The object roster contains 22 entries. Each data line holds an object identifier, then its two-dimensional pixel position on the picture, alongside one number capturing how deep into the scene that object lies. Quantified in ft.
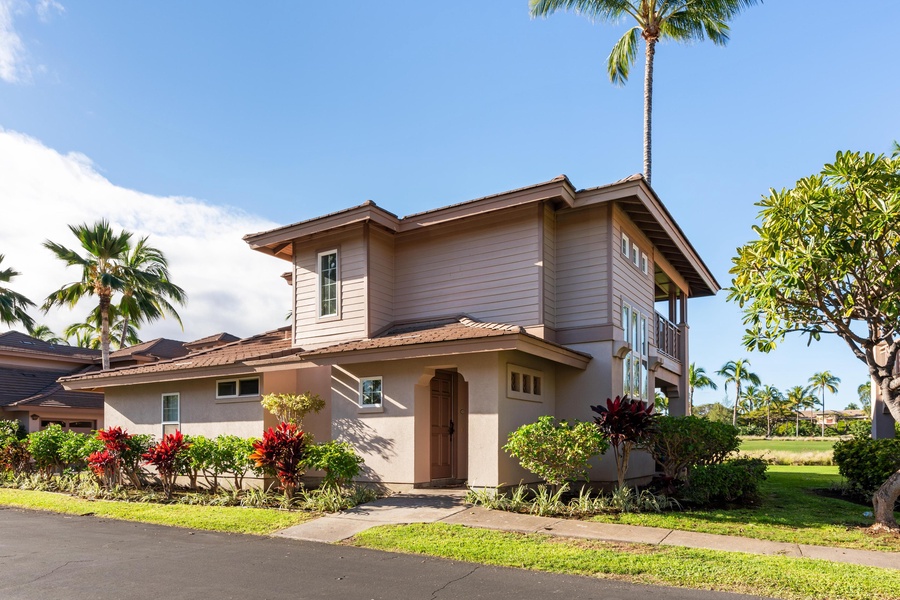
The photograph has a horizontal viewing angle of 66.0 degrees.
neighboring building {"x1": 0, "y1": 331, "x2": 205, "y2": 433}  80.26
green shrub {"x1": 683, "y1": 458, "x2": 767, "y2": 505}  40.60
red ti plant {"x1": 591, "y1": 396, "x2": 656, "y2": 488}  39.34
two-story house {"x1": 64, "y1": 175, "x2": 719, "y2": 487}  43.62
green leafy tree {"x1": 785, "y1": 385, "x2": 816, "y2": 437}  303.27
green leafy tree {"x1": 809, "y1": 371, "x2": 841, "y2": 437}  310.45
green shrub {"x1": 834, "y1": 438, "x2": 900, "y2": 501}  45.19
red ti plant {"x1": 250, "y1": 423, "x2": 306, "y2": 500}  41.06
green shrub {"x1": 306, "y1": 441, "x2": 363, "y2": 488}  40.34
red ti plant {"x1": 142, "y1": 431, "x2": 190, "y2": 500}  46.34
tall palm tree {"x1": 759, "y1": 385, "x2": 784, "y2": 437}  299.21
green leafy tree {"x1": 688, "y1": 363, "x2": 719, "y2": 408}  214.26
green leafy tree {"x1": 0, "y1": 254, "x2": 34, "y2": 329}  94.89
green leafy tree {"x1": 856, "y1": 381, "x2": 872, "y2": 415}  315.29
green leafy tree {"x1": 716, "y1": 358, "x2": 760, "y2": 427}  230.68
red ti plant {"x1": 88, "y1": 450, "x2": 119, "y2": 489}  48.75
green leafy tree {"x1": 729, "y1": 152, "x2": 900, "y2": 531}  33.65
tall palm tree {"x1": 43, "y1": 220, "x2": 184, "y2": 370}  83.61
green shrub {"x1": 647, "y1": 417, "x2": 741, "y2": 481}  41.75
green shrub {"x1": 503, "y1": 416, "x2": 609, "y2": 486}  38.27
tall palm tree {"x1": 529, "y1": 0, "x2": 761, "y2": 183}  74.54
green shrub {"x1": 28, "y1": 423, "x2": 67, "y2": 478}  56.13
